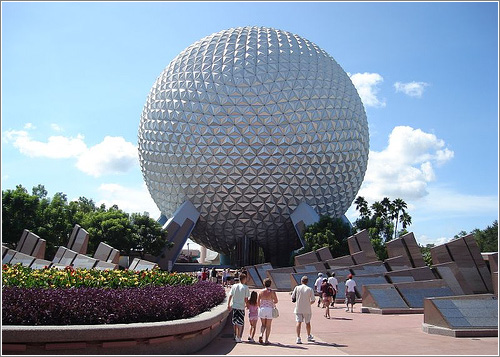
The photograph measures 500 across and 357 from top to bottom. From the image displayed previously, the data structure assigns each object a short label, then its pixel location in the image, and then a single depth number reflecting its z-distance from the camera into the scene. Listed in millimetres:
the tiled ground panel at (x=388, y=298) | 15169
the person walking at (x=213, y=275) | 29062
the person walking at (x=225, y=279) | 27797
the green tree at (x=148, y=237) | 34719
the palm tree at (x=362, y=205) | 50344
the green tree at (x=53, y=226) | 37200
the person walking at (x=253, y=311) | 10070
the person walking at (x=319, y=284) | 16450
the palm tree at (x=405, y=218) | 51625
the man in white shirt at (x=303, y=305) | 9984
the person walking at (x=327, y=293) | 14000
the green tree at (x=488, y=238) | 50750
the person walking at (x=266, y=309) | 9738
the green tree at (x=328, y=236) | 32269
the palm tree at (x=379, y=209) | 50969
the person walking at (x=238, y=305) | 9930
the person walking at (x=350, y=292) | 15703
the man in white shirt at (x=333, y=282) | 16812
